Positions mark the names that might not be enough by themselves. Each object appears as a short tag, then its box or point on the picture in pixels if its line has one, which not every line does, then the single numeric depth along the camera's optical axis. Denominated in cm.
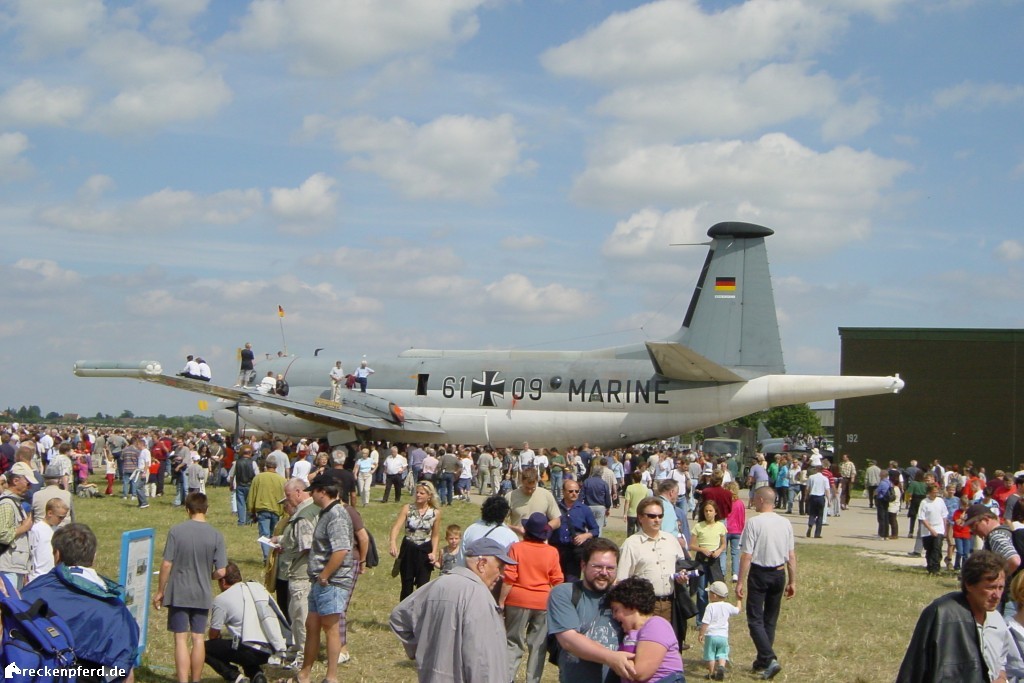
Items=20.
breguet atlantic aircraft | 2855
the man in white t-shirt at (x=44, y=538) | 839
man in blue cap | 495
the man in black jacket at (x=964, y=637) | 474
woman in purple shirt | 458
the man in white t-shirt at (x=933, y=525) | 1570
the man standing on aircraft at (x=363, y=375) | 3509
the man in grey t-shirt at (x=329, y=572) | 765
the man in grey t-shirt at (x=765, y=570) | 864
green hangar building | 3872
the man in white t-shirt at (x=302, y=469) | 1944
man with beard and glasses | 474
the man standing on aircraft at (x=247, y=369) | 3578
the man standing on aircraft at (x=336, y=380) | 3422
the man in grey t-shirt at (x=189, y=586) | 737
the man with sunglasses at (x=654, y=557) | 721
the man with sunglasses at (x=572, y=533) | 891
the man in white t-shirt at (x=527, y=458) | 2714
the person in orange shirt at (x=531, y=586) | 733
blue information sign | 734
